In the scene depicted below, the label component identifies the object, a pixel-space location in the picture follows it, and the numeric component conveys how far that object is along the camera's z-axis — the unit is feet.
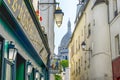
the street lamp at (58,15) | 51.80
